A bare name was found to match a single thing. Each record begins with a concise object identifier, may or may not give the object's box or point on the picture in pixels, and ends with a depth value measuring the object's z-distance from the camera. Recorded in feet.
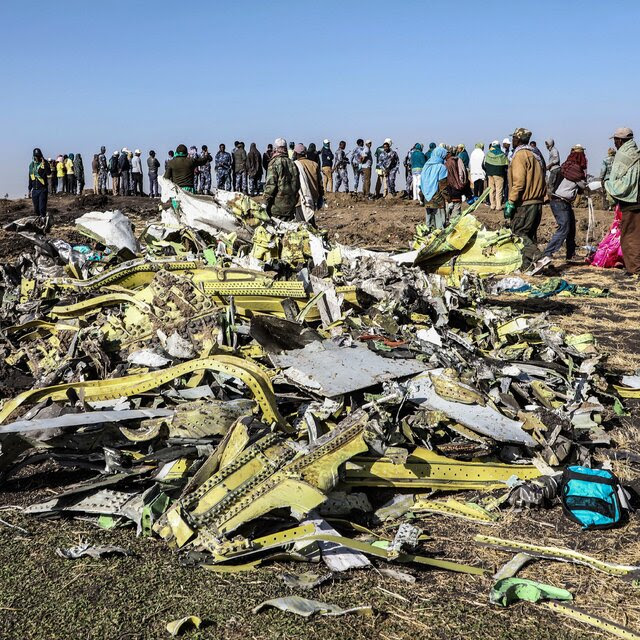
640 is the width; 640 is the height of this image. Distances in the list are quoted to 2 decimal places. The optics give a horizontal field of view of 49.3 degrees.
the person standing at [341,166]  74.69
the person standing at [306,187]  31.99
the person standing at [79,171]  86.89
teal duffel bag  11.54
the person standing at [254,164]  76.74
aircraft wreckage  10.95
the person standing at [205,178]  81.61
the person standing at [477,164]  61.00
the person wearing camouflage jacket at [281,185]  30.32
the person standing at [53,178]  87.71
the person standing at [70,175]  86.69
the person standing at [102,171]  85.40
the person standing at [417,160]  60.85
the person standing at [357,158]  73.46
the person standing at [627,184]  32.19
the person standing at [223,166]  78.02
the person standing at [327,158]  74.08
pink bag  37.29
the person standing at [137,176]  84.28
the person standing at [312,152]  66.78
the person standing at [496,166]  53.52
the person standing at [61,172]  86.53
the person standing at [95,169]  85.20
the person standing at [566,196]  36.94
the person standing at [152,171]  80.84
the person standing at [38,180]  48.24
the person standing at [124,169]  83.56
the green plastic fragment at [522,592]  9.33
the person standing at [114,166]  83.56
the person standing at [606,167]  38.19
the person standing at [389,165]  71.77
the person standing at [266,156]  70.18
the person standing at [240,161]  76.69
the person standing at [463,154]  62.90
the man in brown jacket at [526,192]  34.47
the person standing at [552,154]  53.16
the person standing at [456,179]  48.99
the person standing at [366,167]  73.20
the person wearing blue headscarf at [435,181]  41.01
